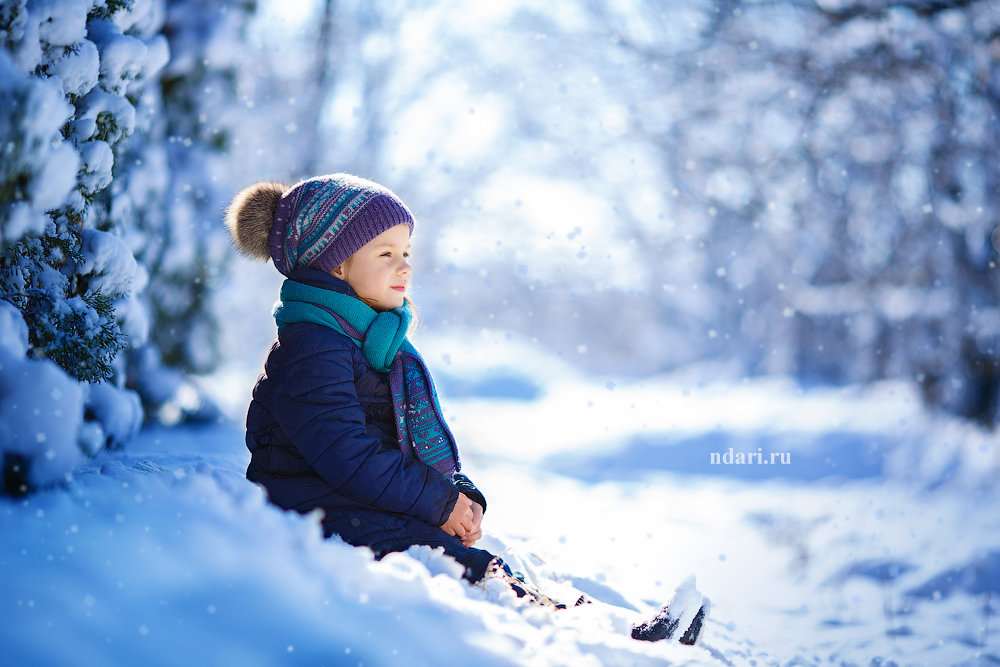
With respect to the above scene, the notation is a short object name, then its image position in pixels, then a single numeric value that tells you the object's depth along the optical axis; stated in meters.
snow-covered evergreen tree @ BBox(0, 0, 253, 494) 1.46
